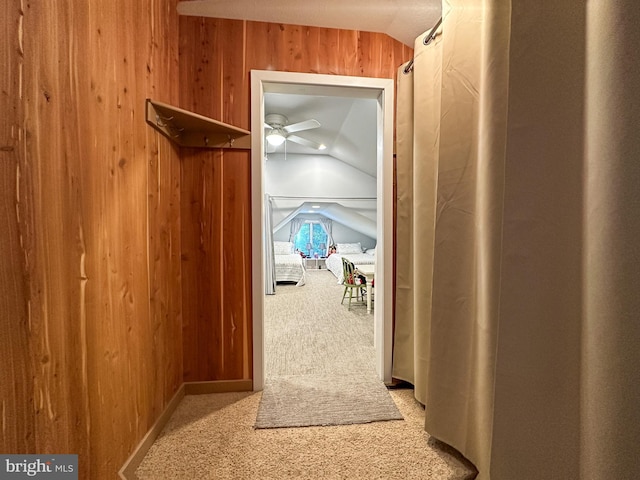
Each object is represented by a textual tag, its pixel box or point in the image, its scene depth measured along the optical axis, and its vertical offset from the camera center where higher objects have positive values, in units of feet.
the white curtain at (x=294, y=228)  28.73 +0.57
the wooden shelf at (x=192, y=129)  4.15 +2.06
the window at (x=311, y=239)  29.91 -0.75
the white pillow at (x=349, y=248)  27.73 -1.72
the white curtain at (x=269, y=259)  14.76 -1.63
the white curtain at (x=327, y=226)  29.63 +0.84
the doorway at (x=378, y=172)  5.32 +1.34
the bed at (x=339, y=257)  19.56 -2.09
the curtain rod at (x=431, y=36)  4.11 +3.48
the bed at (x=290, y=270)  17.57 -2.71
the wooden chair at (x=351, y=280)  12.63 -2.47
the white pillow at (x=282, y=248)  21.73 -1.39
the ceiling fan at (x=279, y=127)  10.99 +4.94
